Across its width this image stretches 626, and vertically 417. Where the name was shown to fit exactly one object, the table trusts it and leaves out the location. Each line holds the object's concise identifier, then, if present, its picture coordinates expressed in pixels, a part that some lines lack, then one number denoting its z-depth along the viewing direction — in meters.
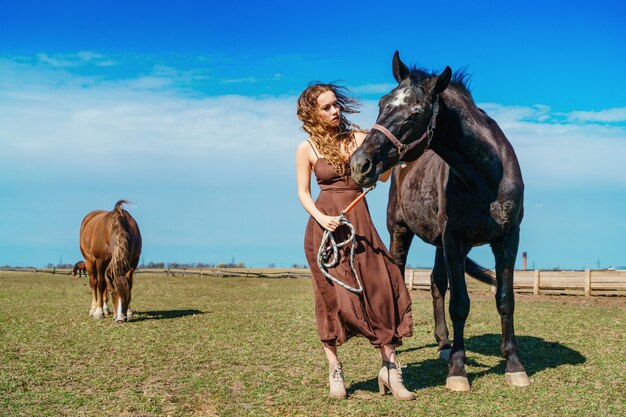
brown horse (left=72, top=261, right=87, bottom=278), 37.03
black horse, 4.71
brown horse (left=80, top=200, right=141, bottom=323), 10.66
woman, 4.68
